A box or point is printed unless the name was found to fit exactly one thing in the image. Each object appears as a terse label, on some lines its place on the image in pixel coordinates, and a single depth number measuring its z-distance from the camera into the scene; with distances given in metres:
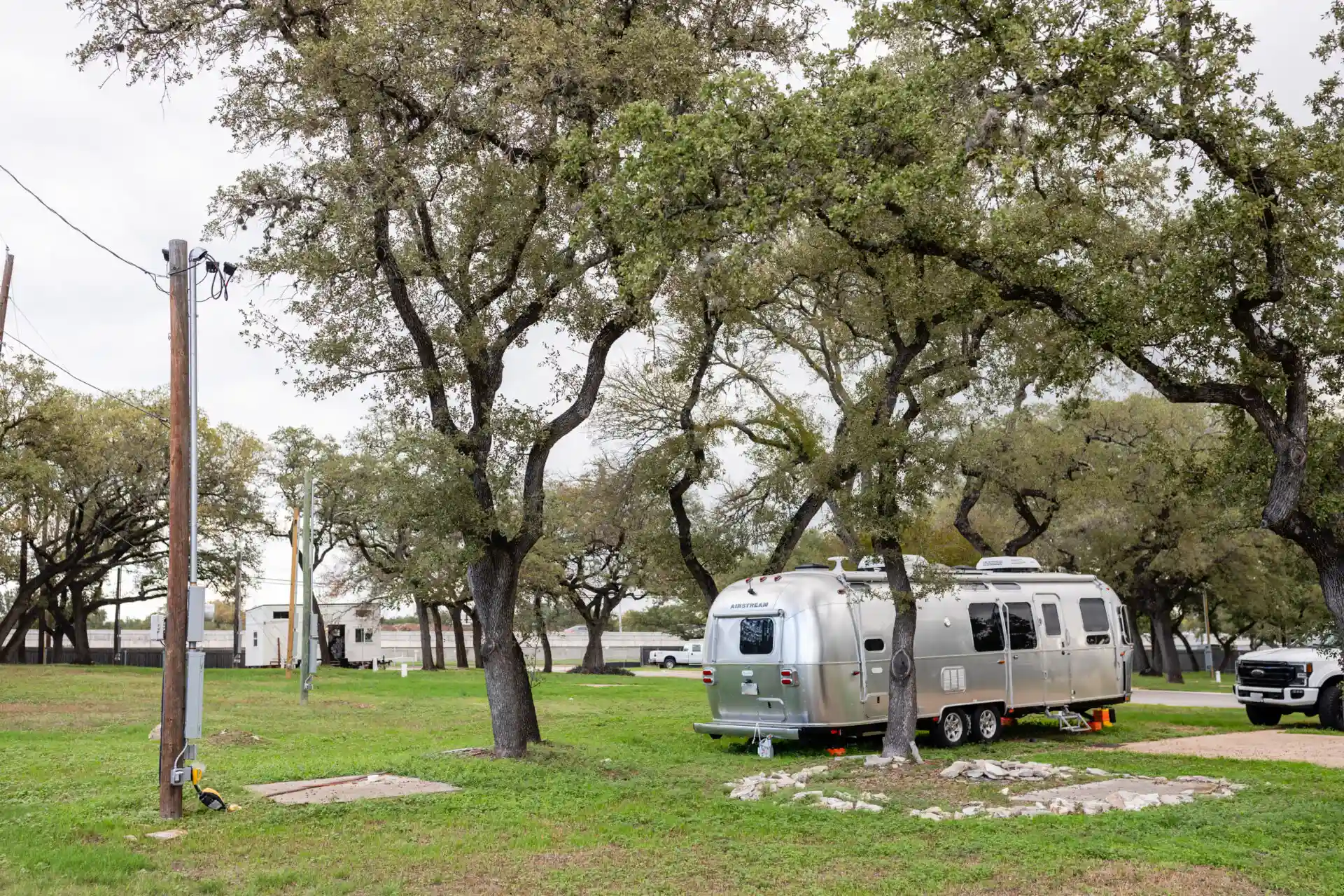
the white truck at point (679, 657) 58.97
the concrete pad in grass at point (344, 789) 12.10
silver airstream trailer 16.45
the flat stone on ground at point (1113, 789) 11.80
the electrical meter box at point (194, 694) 10.95
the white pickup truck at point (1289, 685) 19.98
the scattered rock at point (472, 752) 15.73
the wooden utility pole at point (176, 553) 10.87
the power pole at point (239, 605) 46.44
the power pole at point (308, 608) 27.27
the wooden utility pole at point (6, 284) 18.95
